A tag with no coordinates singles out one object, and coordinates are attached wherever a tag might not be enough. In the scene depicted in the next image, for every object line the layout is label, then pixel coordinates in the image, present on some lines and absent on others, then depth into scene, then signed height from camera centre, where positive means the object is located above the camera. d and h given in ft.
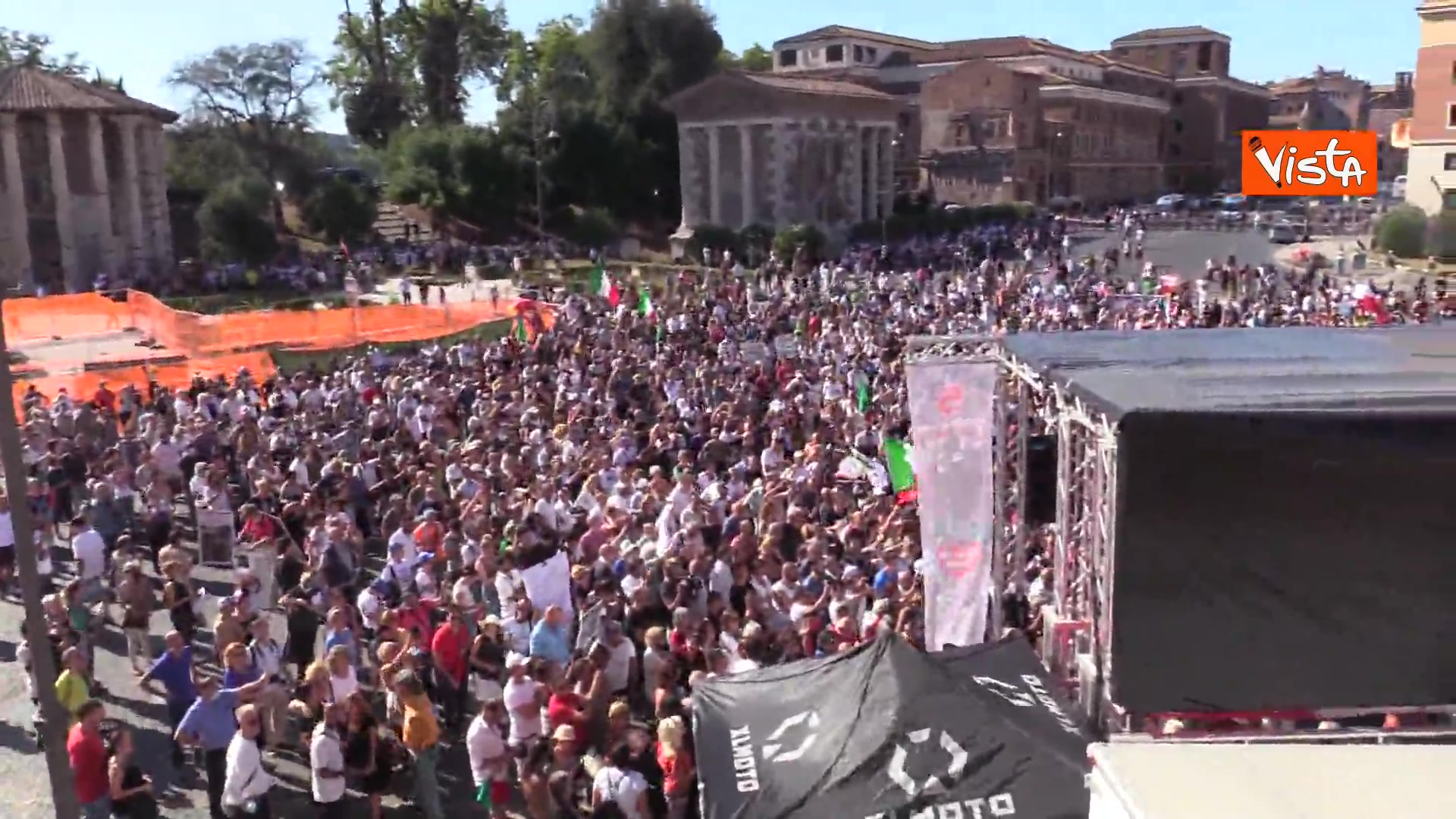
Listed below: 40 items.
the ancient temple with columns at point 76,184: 148.87 +8.43
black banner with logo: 19.01 -8.07
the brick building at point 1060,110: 231.30 +23.59
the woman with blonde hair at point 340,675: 26.71 -9.02
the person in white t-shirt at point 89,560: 36.37 -8.90
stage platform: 19.93 -5.25
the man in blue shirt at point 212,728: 26.27 -9.88
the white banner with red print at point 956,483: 28.53 -5.72
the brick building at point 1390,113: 339.16 +31.33
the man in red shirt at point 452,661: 30.50 -10.11
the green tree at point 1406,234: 143.74 -2.15
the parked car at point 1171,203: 230.48 +3.43
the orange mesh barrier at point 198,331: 73.26 -5.69
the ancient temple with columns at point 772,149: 168.96 +11.48
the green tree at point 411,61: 216.13 +31.57
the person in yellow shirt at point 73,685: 27.22 -9.28
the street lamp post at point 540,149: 170.81 +12.58
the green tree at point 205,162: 179.01 +12.72
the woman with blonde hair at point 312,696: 26.43 -9.55
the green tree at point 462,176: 176.55 +9.28
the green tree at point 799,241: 149.89 -1.07
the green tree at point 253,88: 199.21 +25.22
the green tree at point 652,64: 193.47 +27.13
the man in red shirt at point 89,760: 24.44 -9.73
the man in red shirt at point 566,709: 26.37 -9.76
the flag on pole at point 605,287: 93.97 -3.90
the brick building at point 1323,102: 367.04 +34.85
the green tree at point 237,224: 145.79 +2.80
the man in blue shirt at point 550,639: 29.78 -9.33
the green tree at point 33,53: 209.87 +33.98
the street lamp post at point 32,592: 18.65 -5.12
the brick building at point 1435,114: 172.86 +13.85
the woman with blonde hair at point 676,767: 24.41 -10.19
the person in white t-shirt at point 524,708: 26.48 -9.73
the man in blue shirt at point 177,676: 28.43 -9.52
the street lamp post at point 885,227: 169.81 +0.43
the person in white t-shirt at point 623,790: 24.17 -10.50
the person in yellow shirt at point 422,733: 26.22 -10.11
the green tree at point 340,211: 162.71 +4.47
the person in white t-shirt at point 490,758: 26.03 -10.57
